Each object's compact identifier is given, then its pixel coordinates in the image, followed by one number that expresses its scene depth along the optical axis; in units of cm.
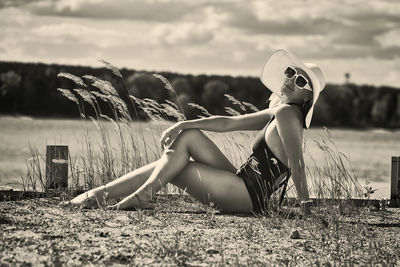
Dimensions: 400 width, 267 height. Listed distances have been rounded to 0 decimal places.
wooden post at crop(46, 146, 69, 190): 547
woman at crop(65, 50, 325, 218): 444
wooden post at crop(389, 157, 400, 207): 562
